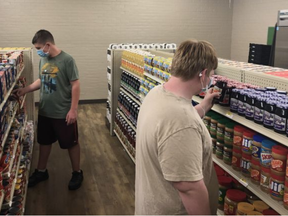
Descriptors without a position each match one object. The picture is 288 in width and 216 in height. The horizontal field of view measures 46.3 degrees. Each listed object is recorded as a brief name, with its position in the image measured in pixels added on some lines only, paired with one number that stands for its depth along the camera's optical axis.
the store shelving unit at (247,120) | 2.01
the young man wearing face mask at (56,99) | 4.00
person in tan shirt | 1.61
